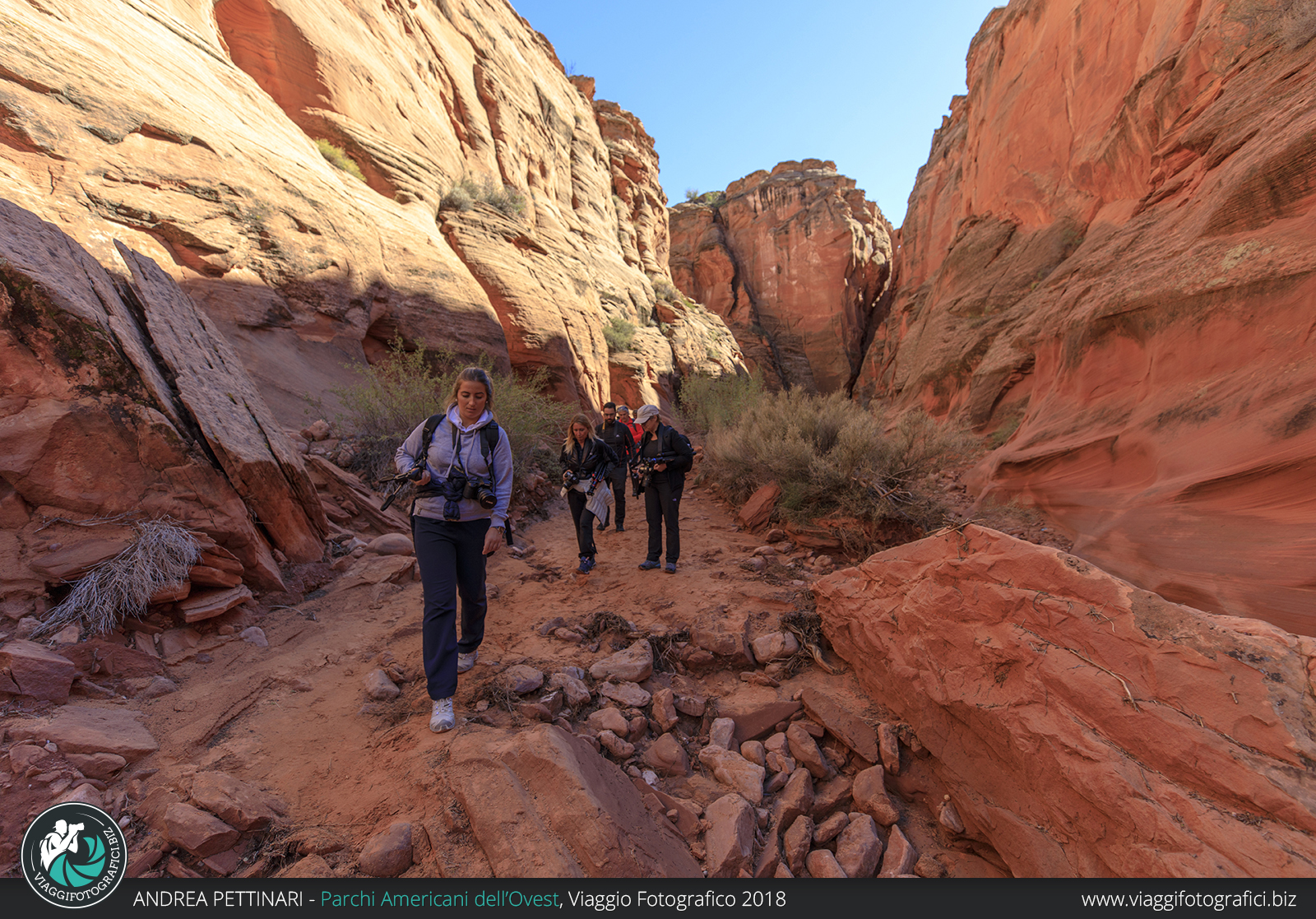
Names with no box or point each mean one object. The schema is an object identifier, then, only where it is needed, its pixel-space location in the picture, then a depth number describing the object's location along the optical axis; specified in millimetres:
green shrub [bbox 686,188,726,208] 36050
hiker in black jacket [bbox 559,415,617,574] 5367
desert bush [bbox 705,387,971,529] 5273
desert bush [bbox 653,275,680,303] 21375
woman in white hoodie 2654
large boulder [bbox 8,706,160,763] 2033
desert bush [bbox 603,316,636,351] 15008
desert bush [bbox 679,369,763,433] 12875
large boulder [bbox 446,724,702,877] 1747
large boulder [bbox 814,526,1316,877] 1521
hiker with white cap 5074
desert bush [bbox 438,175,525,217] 11953
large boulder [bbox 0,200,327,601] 3064
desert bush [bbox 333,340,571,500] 6320
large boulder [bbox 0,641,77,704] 2273
